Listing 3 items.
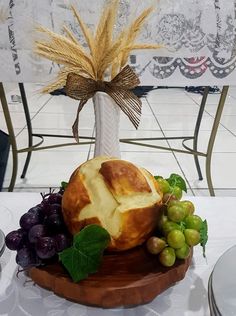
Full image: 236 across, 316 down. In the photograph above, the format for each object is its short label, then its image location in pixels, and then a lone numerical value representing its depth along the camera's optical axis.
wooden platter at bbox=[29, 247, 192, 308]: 0.36
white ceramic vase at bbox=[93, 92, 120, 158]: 0.61
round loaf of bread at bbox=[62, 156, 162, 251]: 0.40
